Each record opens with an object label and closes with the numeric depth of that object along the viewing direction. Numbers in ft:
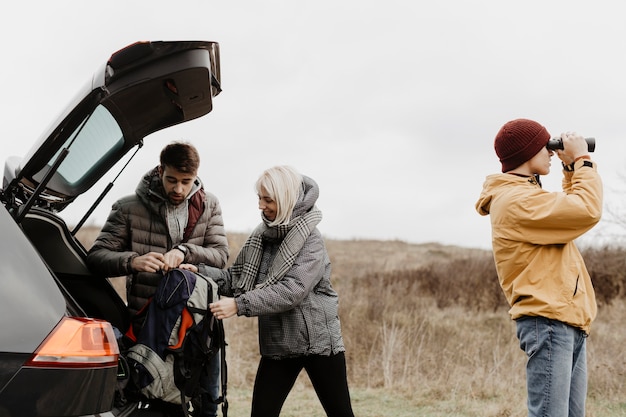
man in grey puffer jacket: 12.19
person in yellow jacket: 10.19
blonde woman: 11.34
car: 6.87
